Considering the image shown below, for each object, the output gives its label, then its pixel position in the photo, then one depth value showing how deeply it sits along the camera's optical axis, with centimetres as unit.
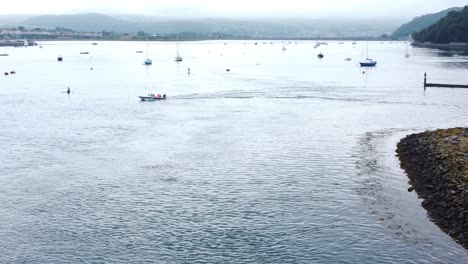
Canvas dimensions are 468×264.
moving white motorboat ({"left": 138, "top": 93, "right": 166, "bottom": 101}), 7238
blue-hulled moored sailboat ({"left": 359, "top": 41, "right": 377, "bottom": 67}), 13436
